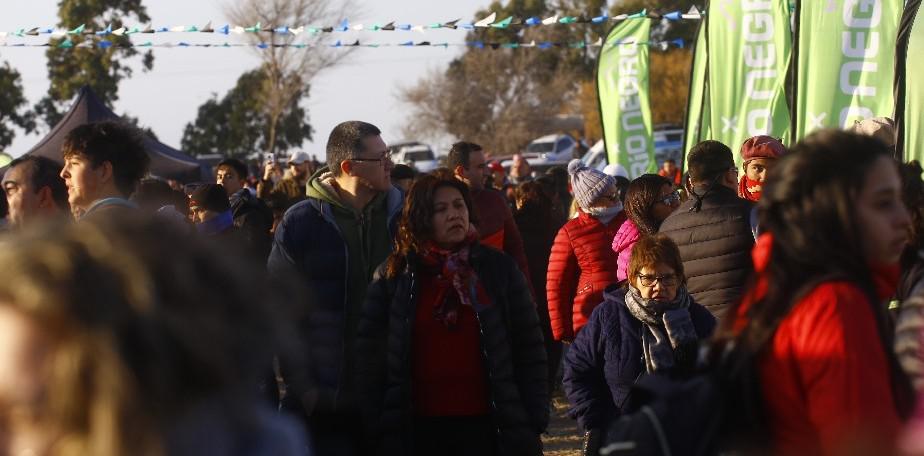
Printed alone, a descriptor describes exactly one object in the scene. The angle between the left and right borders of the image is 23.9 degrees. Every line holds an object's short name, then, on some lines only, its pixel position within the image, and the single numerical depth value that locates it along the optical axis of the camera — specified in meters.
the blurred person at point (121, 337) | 2.86
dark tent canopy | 29.43
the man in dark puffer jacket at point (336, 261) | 9.12
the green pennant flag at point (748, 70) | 17.99
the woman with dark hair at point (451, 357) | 8.38
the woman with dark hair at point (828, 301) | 4.23
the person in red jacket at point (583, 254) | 12.81
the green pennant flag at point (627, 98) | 26.18
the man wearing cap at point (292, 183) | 18.99
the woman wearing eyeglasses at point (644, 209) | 12.03
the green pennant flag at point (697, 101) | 20.39
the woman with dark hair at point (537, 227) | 17.86
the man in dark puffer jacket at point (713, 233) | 10.48
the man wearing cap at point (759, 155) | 11.66
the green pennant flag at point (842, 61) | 15.33
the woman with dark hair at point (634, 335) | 9.06
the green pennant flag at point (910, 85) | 13.97
